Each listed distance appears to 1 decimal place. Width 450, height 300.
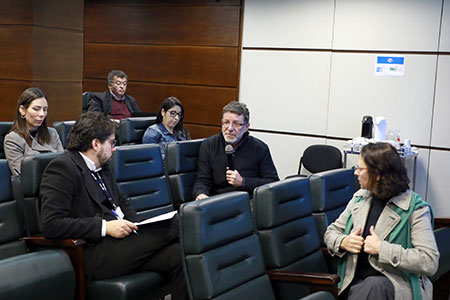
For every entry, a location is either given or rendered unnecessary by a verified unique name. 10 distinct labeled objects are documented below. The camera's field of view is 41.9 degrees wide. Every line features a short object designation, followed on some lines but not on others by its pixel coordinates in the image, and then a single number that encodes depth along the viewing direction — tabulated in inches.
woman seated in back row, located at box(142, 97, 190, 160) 206.1
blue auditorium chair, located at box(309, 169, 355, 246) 131.8
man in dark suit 116.0
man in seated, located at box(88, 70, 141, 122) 270.8
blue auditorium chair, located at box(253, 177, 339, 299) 108.0
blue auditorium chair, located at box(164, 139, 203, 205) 165.5
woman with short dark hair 108.1
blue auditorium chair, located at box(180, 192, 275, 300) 94.4
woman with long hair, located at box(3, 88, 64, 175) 169.3
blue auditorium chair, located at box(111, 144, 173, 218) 149.1
